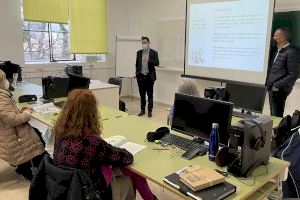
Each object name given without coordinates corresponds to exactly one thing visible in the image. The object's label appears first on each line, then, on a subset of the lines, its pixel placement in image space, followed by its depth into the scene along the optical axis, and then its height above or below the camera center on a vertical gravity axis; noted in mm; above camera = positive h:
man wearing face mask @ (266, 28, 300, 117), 3957 -181
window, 6152 +259
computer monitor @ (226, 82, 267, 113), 3088 -426
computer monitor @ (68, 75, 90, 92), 3379 -332
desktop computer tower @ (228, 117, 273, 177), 1636 -508
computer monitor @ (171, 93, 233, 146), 2012 -445
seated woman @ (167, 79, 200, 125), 2961 -327
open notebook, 2090 -678
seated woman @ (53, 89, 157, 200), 1673 -536
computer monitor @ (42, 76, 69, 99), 3605 -412
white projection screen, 3799 +274
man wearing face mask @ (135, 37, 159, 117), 5784 -315
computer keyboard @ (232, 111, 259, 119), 3017 -616
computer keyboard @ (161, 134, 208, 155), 2086 -660
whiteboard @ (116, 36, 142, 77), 7043 +31
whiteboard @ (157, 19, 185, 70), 6164 +315
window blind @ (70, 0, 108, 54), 6383 +650
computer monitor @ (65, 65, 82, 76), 5152 -280
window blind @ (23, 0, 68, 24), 5652 +884
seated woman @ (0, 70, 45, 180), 2645 -789
